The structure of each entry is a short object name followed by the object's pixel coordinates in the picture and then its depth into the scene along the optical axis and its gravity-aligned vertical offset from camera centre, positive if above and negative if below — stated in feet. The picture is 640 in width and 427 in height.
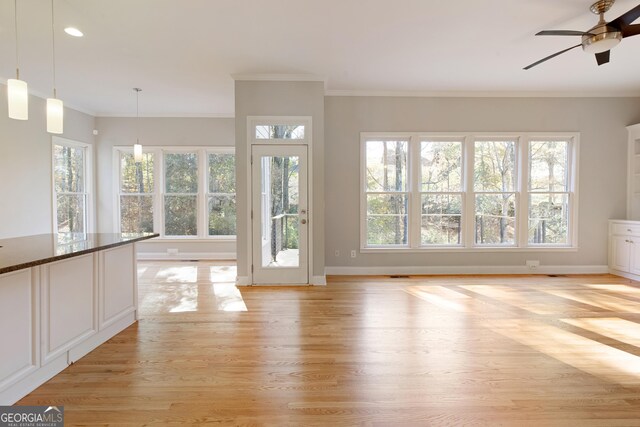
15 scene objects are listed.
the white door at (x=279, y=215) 14.67 -0.35
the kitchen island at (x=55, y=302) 6.03 -2.19
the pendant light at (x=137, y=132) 15.35 +5.13
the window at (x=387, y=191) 17.17 +0.88
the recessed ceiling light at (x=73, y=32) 10.57 +6.08
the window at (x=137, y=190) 21.27 +1.24
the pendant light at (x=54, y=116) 7.72 +2.32
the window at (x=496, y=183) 17.25 +1.30
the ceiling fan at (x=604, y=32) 8.86 +5.09
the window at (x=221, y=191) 21.48 +1.16
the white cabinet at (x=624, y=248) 15.46 -2.18
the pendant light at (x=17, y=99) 6.84 +2.44
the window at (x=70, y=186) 18.35 +1.41
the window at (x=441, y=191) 17.25 +0.87
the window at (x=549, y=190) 17.28 +0.83
